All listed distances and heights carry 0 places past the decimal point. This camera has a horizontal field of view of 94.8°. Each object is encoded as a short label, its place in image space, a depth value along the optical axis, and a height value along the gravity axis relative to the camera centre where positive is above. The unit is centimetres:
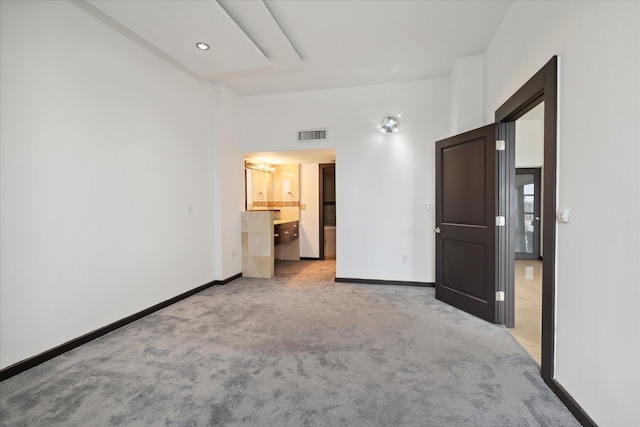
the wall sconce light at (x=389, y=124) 435 +121
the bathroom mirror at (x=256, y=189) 588 +37
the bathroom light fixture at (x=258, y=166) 585 +85
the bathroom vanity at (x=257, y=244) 494 -64
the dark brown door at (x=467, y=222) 303 -19
